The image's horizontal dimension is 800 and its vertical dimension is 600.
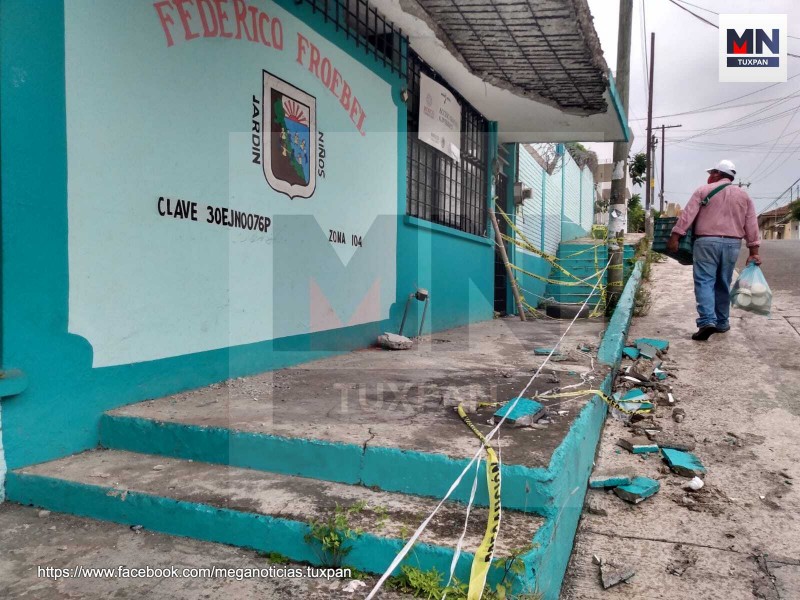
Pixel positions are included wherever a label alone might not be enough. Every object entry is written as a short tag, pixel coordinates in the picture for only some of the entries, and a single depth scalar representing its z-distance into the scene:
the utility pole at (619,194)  7.99
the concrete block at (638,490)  3.09
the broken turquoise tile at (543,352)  5.46
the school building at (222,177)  2.76
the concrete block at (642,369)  4.93
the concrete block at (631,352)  5.58
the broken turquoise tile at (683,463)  3.34
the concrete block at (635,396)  4.49
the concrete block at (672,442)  3.68
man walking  5.91
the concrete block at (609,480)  3.20
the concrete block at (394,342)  5.80
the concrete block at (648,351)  5.49
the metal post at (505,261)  9.50
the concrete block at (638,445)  3.65
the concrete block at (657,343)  5.79
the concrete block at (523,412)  2.97
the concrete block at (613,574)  2.43
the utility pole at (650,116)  25.76
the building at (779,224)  56.83
